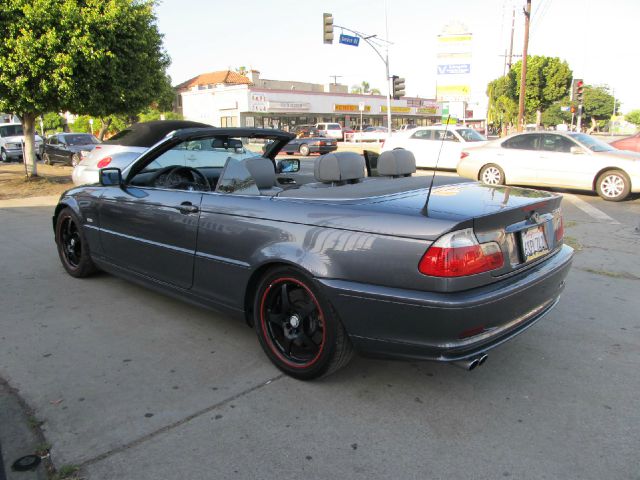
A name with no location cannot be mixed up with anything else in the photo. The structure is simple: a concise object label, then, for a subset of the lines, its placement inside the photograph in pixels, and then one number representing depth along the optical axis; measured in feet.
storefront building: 158.40
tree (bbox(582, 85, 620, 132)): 326.85
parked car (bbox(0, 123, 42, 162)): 78.07
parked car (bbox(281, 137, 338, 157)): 88.43
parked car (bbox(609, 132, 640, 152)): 45.29
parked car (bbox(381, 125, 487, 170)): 51.96
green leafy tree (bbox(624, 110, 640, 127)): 395.30
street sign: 79.82
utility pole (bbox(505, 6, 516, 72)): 123.65
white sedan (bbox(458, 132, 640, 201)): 33.99
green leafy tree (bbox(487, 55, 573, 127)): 134.31
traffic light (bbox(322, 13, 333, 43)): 72.63
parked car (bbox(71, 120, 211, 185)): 30.76
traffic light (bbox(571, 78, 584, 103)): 96.43
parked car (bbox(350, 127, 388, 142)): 130.52
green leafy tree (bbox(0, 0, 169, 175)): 35.45
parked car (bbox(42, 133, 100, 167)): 60.54
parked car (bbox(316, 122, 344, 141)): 129.78
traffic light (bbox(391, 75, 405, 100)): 72.90
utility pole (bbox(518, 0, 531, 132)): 83.41
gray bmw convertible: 8.34
